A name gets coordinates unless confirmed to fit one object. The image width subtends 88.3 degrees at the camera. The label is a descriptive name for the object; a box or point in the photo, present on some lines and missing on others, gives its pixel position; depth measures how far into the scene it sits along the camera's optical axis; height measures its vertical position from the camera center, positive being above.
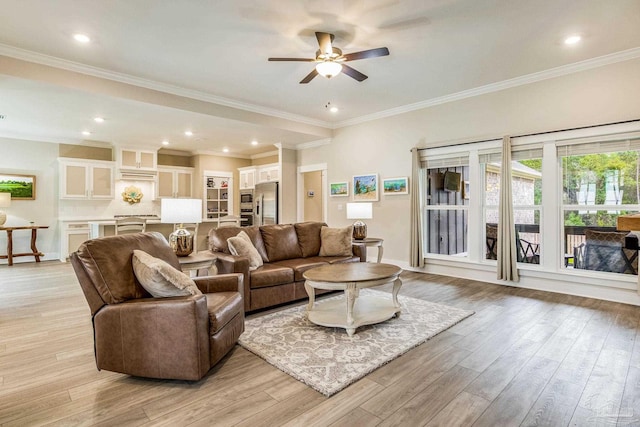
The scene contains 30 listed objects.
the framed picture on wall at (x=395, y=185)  5.96 +0.53
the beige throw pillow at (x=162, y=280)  2.22 -0.45
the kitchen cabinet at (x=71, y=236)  7.17 -0.46
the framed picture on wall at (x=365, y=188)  6.48 +0.53
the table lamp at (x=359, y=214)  5.24 +0.00
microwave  8.87 +0.46
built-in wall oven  8.83 +0.19
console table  6.59 -0.59
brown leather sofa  3.56 -0.58
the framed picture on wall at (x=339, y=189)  7.06 +0.55
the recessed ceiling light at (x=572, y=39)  3.50 +1.87
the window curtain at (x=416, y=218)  5.70 -0.07
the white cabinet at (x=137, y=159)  7.75 +1.34
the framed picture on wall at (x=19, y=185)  6.88 +0.63
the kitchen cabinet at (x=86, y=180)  7.28 +0.80
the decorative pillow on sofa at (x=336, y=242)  4.63 -0.40
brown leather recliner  2.15 -0.73
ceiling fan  3.31 +1.61
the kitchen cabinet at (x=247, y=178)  8.92 +1.00
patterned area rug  2.32 -1.09
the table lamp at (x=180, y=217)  3.38 -0.03
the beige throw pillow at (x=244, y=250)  3.72 -0.41
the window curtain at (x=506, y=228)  4.67 -0.21
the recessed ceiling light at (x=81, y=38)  3.41 +1.86
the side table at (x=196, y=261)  3.12 -0.46
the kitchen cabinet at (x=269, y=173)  8.20 +1.06
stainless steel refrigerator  7.92 +0.27
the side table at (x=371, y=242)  4.94 -0.43
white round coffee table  2.97 -0.76
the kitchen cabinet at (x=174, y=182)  8.59 +0.86
